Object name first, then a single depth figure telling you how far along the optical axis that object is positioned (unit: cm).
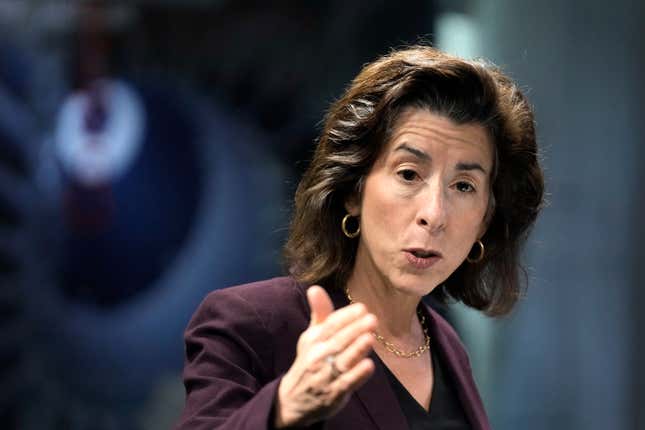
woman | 373
